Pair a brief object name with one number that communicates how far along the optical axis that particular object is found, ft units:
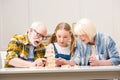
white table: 5.34
